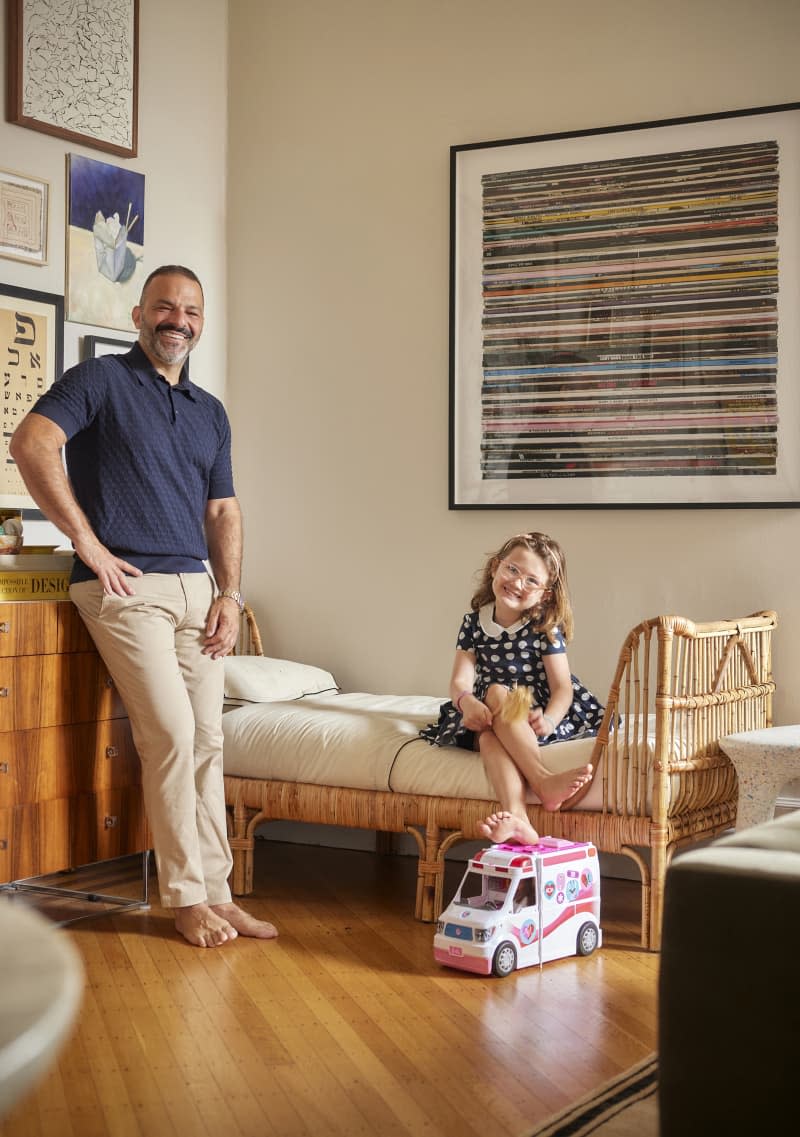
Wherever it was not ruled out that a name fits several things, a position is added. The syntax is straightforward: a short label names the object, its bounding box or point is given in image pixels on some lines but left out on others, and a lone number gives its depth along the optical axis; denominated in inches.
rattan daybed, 108.6
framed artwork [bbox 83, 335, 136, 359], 139.8
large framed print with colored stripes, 131.3
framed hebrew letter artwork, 130.4
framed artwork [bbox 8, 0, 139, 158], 132.9
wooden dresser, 108.7
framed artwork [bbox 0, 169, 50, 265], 131.0
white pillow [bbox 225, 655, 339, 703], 136.4
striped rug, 69.2
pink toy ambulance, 99.8
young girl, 113.5
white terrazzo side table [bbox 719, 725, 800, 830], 109.0
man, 108.4
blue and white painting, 138.9
